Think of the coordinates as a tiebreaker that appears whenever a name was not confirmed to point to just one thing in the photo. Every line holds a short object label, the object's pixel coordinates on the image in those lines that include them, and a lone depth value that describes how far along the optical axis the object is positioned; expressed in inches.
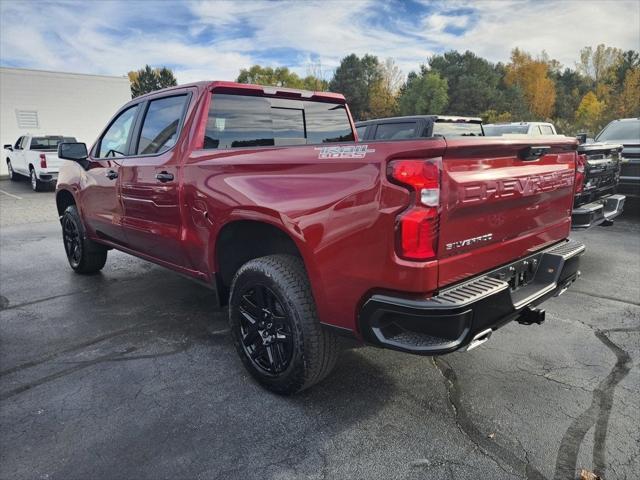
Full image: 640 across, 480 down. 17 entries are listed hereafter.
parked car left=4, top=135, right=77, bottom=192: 588.7
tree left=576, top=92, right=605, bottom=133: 1448.1
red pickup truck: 81.6
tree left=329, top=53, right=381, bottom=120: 2347.4
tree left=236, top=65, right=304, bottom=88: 2906.0
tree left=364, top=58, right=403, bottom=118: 2432.3
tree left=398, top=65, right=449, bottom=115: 2022.6
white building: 994.1
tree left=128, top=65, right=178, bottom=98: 2866.6
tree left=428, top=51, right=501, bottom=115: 2119.8
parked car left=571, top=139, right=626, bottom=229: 198.8
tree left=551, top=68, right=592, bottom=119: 2417.6
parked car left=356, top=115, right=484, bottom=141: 337.4
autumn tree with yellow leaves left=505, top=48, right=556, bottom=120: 2375.7
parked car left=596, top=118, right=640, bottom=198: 315.9
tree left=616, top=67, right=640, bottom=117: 1678.8
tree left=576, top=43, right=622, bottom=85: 2726.4
